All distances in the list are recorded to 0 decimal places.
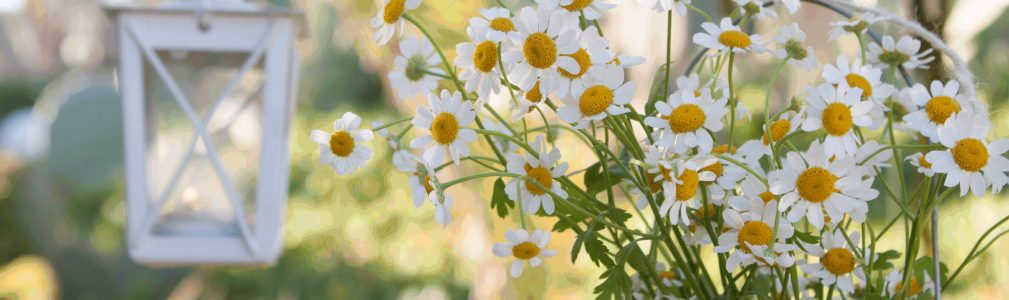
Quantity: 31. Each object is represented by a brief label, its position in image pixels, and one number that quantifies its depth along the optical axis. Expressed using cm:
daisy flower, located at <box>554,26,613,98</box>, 41
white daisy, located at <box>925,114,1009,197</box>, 40
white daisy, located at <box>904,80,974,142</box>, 43
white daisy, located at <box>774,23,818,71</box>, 47
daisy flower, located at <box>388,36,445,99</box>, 51
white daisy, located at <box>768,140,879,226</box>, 40
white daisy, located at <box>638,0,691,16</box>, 42
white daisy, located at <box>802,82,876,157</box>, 40
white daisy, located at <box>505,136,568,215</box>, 45
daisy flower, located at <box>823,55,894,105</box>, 43
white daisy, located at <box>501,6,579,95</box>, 40
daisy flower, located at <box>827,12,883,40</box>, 47
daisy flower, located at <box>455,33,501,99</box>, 43
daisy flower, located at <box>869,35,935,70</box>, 51
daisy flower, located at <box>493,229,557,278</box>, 47
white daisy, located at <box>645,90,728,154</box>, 42
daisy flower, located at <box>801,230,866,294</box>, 45
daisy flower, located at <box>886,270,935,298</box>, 55
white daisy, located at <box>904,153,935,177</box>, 44
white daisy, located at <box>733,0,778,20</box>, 46
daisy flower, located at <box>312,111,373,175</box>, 47
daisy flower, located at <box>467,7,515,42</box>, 43
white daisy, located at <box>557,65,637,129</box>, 41
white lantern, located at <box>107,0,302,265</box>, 84
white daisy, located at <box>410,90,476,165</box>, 43
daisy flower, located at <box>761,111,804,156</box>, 45
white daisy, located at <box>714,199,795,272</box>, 41
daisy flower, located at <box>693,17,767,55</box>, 43
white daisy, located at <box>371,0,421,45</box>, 48
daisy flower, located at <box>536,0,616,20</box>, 42
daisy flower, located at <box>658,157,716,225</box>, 38
